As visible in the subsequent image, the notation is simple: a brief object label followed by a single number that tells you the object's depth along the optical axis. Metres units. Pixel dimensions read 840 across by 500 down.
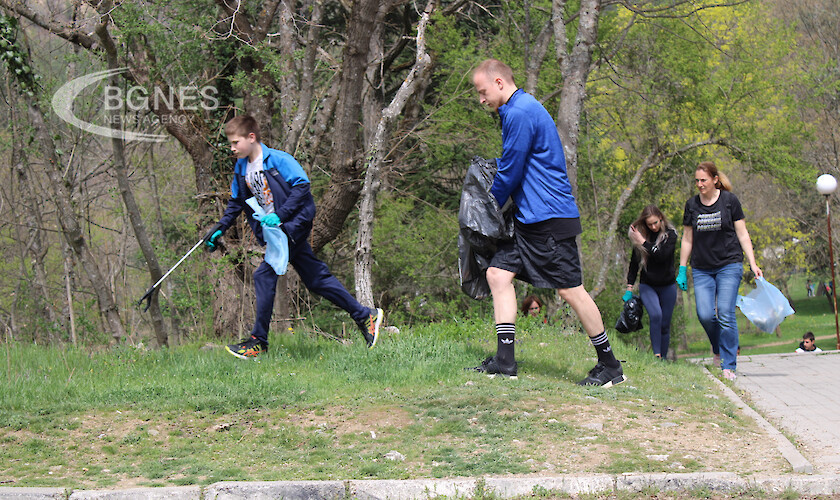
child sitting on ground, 15.99
